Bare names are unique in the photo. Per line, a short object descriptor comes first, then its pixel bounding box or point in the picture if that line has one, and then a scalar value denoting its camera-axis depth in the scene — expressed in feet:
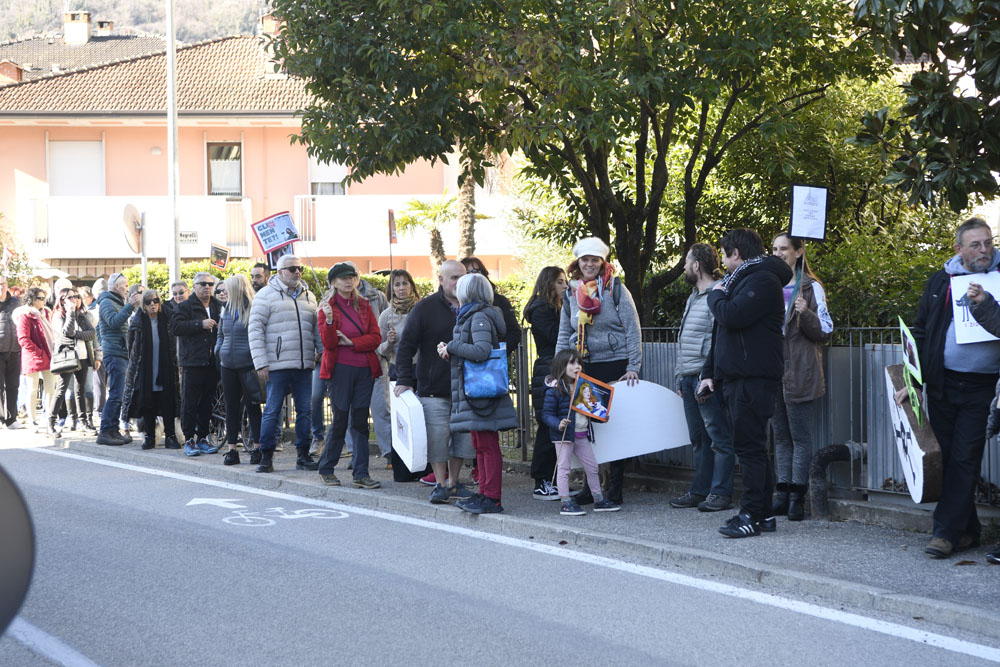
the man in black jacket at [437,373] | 30.14
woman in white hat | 29.53
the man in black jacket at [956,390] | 22.06
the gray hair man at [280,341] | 36.40
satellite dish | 55.62
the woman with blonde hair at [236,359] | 39.55
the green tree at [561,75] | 33.63
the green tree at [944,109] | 24.02
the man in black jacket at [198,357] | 41.83
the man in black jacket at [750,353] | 24.40
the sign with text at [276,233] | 44.19
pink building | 105.70
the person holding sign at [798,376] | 26.58
